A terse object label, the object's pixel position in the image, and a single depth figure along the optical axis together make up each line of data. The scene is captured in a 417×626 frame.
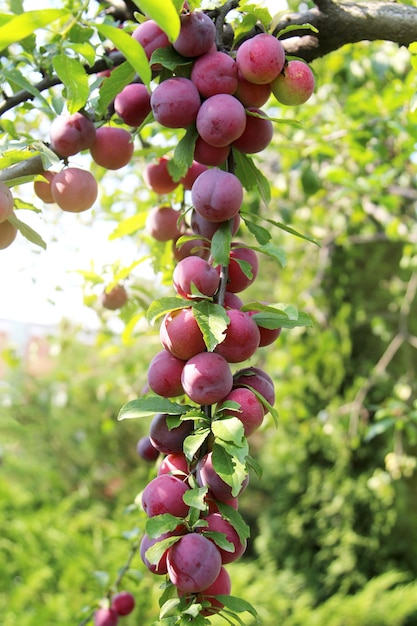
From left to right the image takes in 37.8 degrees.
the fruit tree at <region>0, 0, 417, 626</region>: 0.39
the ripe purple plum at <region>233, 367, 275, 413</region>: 0.46
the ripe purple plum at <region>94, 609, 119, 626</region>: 0.77
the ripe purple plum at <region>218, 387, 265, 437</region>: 0.42
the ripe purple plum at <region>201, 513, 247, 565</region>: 0.40
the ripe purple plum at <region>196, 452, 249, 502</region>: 0.40
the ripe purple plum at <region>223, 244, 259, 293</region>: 0.50
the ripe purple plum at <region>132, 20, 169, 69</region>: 0.50
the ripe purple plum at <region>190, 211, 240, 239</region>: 0.50
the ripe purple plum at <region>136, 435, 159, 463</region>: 0.65
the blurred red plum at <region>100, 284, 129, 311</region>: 0.85
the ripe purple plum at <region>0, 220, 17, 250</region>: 0.53
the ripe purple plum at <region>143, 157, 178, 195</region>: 0.68
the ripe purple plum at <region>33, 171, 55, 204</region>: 0.59
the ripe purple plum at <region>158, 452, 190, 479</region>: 0.44
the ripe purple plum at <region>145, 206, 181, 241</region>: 0.67
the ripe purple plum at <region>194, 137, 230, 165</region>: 0.50
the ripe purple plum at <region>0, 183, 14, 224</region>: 0.47
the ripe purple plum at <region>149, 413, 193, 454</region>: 0.44
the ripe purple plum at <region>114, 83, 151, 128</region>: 0.55
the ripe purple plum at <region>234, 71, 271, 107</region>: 0.50
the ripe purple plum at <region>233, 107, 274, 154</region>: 0.51
